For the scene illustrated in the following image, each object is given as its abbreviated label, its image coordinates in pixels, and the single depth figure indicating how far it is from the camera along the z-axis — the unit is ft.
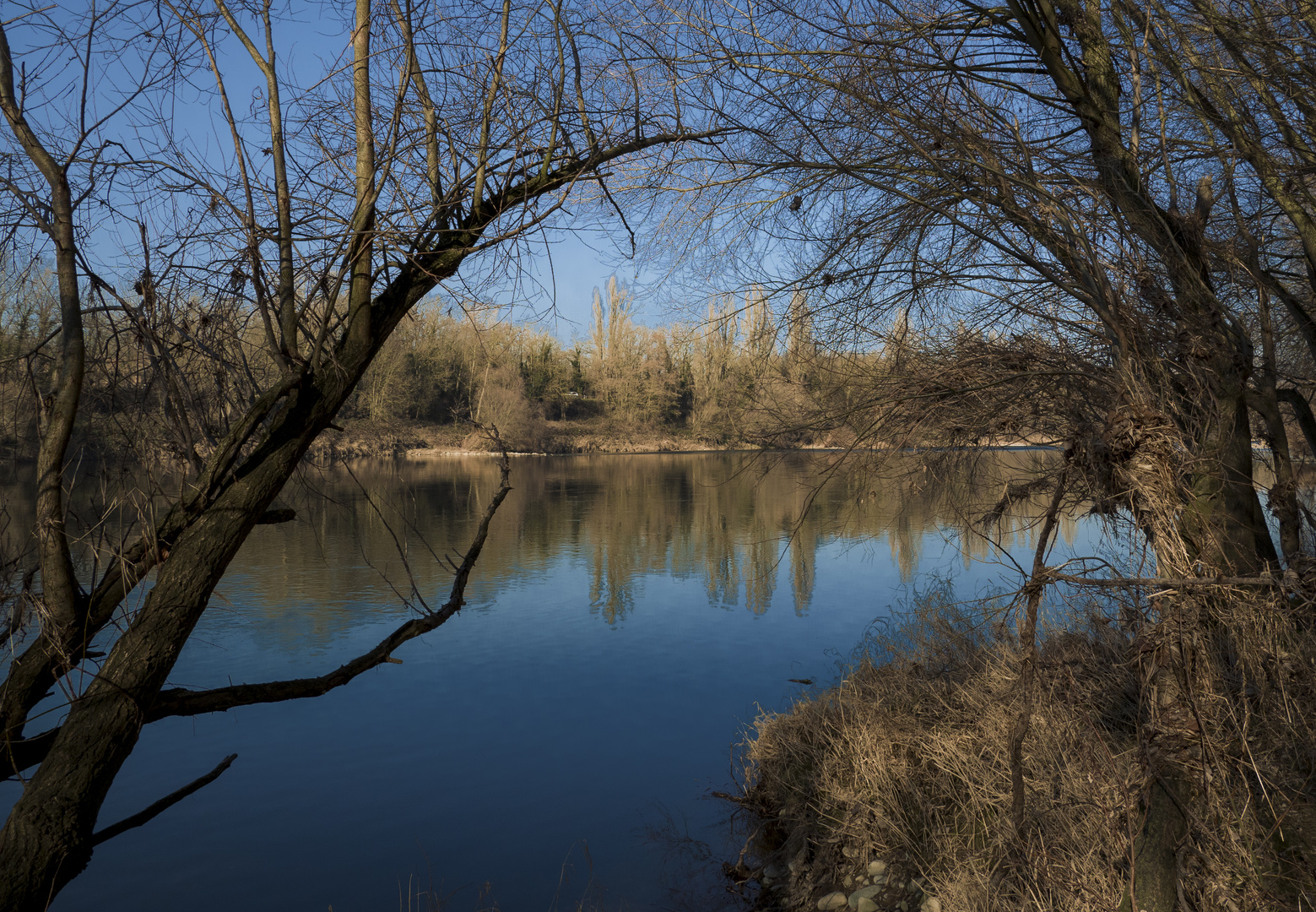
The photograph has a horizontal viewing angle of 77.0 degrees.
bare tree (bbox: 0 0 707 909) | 7.01
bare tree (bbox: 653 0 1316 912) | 10.29
